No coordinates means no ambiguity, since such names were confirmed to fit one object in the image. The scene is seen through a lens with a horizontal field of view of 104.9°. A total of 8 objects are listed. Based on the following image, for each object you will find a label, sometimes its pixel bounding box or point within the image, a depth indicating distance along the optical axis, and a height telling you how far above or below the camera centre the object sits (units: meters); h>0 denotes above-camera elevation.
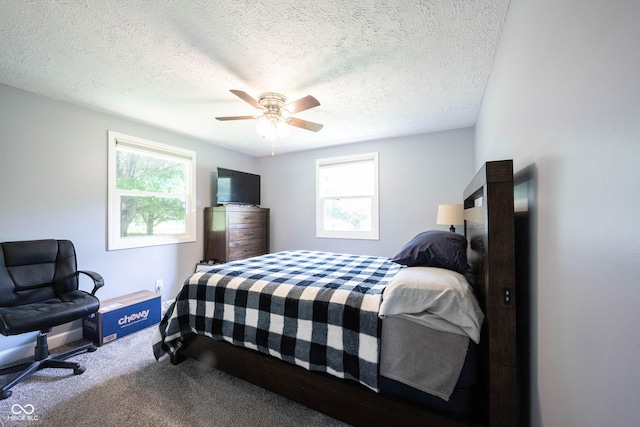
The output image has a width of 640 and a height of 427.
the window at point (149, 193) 2.85 +0.27
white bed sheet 1.17 -0.45
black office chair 1.75 -0.70
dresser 3.62 -0.29
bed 1.06 -0.67
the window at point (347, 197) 3.80 +0.27
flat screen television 3.77 +0.43
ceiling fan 2.12 +0.89
